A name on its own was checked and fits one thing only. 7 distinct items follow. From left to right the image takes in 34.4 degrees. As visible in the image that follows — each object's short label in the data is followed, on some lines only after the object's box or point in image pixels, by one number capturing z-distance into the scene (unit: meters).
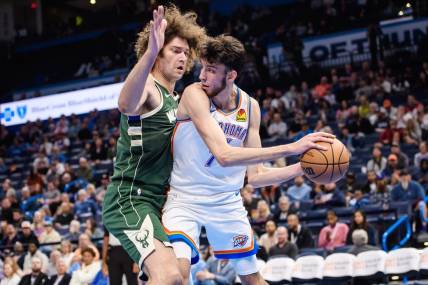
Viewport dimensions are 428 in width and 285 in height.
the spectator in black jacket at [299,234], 11.62
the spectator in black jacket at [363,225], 11.01
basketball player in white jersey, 4.77
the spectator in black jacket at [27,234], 14.60
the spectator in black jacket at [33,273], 12.73
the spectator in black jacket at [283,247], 11.13
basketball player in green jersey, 4.46
